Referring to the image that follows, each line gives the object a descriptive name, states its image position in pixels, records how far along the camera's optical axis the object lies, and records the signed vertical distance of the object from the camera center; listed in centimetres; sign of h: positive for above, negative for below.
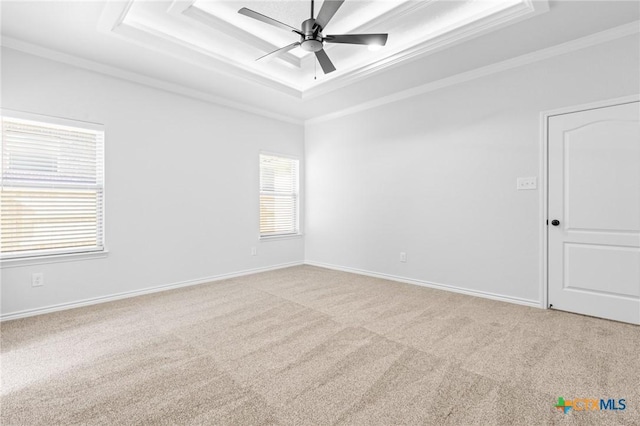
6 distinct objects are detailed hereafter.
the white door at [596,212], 283 +1
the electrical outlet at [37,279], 309 -69
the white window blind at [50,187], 300 +26
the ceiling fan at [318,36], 234 +149
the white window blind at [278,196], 525 +31
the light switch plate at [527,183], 331 +33
